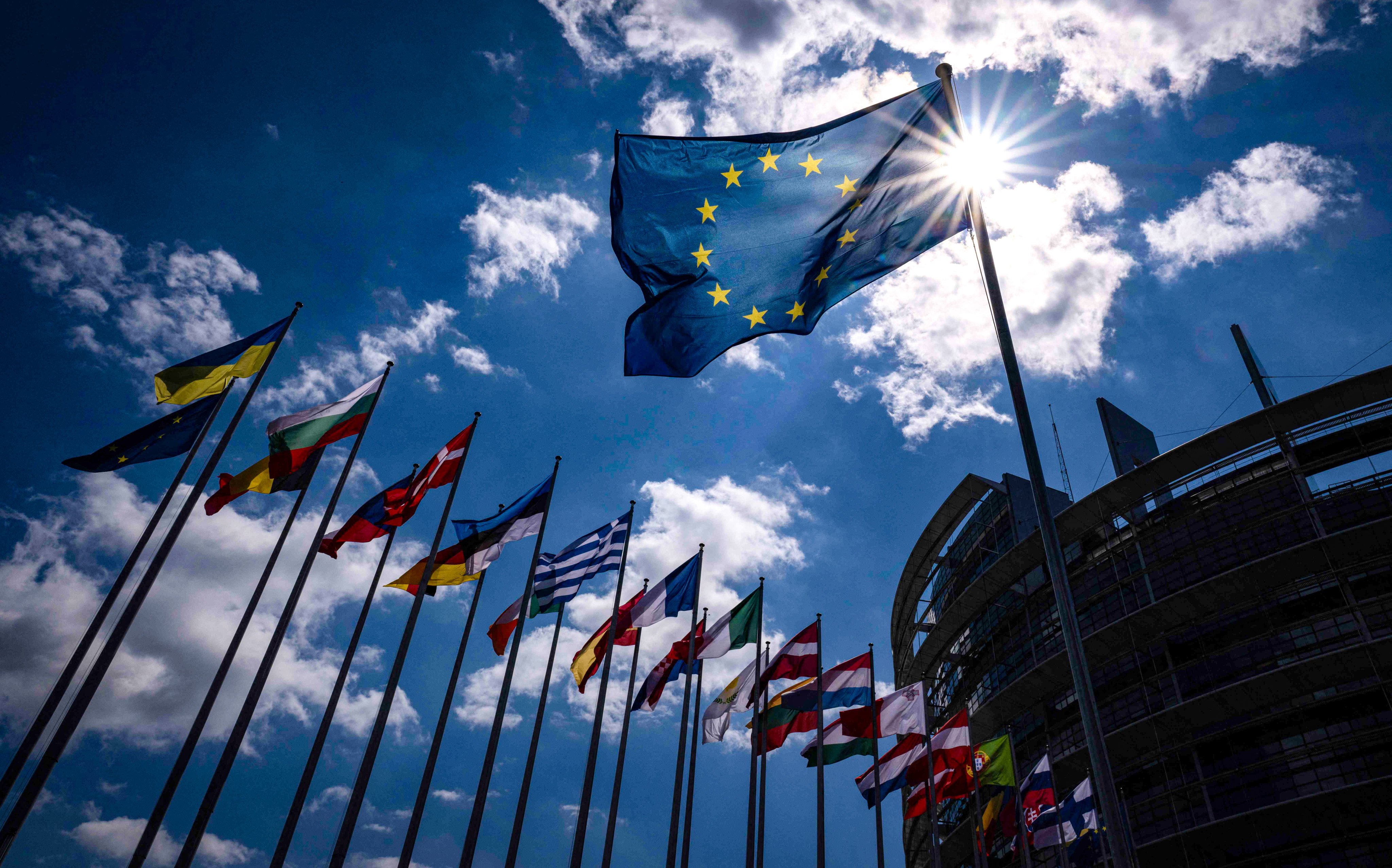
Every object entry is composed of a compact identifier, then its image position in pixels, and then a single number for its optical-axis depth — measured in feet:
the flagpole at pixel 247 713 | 49.49
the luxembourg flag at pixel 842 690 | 79.46
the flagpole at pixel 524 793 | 57.93
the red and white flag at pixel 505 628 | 71.41
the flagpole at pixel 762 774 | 76.79
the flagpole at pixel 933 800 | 69.92
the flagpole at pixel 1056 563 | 23.18
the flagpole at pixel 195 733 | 48.80
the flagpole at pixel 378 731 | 49.78
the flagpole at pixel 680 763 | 61.94
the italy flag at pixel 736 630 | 76.64
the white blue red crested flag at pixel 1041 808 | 71.61
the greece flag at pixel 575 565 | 73.10
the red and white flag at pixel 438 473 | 67.10
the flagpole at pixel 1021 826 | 75.10
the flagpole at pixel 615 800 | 63.57
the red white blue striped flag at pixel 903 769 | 81.61
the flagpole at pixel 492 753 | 52.90
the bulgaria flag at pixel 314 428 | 61.26
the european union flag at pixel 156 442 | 55.83
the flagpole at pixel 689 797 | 71.72
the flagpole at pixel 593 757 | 57.11
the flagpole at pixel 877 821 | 70.85
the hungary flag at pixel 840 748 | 79.25
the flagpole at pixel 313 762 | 53.36
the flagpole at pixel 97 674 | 44.29
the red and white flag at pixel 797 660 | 76.59
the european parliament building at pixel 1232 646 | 89.04
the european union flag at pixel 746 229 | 40.06
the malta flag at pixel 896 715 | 77.61
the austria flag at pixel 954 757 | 78.89
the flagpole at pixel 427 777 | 58.70
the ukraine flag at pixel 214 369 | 58.54
